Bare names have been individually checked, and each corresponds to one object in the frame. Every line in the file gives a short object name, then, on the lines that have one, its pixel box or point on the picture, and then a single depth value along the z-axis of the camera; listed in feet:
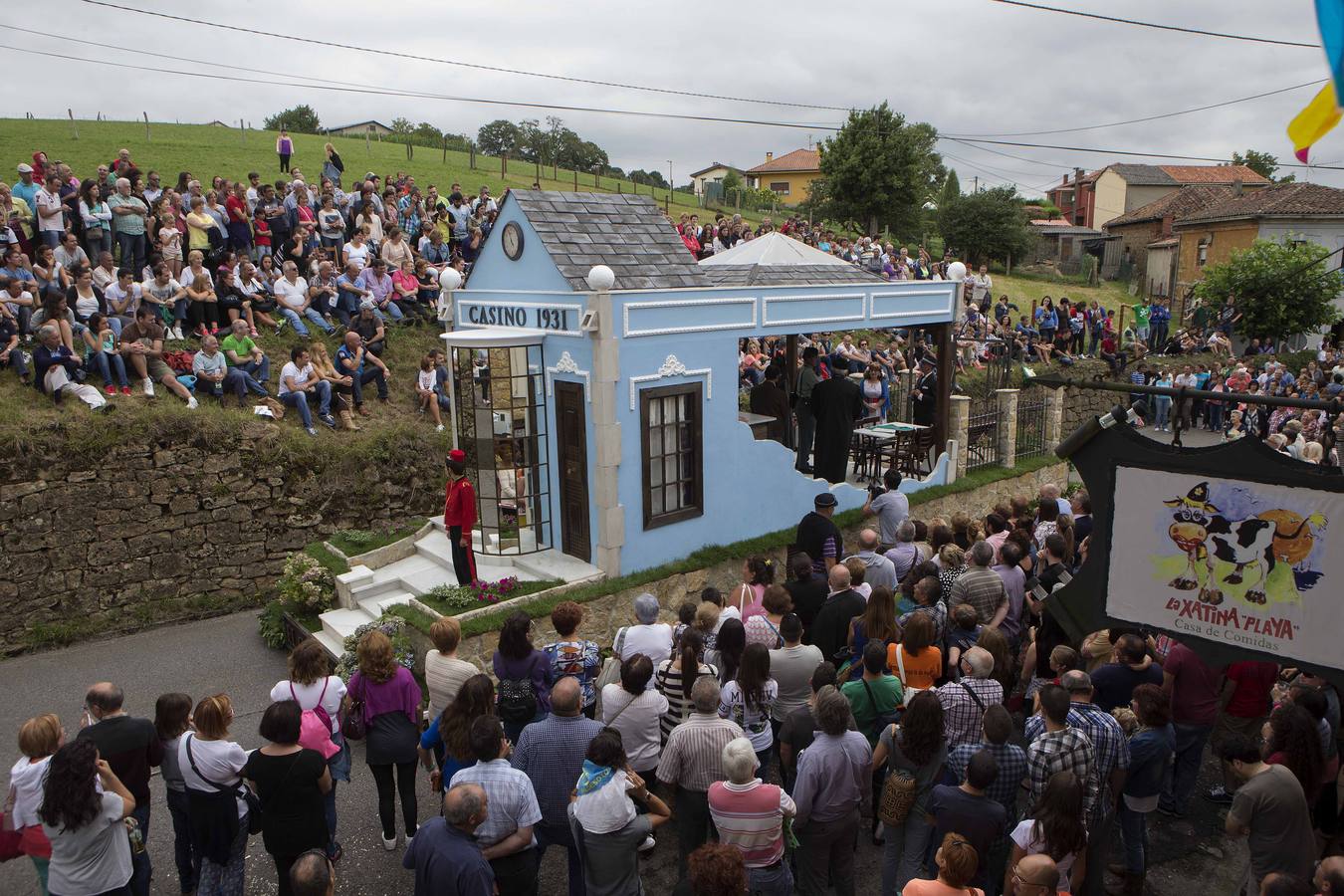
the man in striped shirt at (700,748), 17.12
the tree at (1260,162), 222.69
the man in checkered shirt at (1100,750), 17.35
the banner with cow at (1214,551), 15.20
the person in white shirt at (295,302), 47.78
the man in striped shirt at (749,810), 15.25
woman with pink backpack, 18.71
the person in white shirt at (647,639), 21.17
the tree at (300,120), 194.76
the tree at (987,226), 136.05
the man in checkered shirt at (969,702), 18.12
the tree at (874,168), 128.36
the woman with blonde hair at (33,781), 16.08
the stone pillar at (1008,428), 52.75
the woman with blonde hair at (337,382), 43.01
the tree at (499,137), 233.76
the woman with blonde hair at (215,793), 17.20
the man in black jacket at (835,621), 23.43
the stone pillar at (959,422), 49.06
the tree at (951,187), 194.80
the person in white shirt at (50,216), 43.34
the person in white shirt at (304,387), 41.29
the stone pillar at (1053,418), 56.90
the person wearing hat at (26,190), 44.47
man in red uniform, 31.89
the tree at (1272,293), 90.89
